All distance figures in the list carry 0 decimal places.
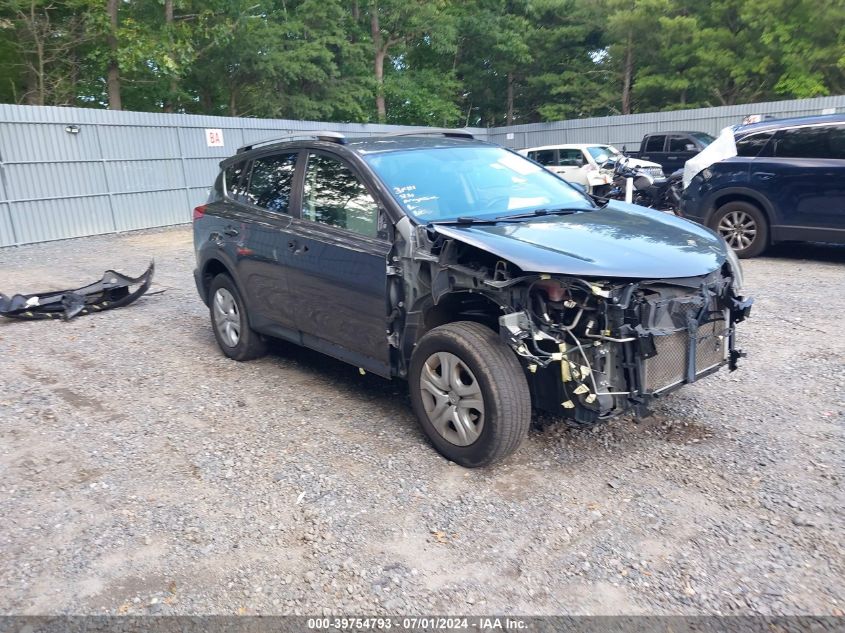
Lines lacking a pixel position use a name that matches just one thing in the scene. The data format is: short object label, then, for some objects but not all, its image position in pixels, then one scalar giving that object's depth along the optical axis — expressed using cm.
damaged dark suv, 341
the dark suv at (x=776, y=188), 823
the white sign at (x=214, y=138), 1757
